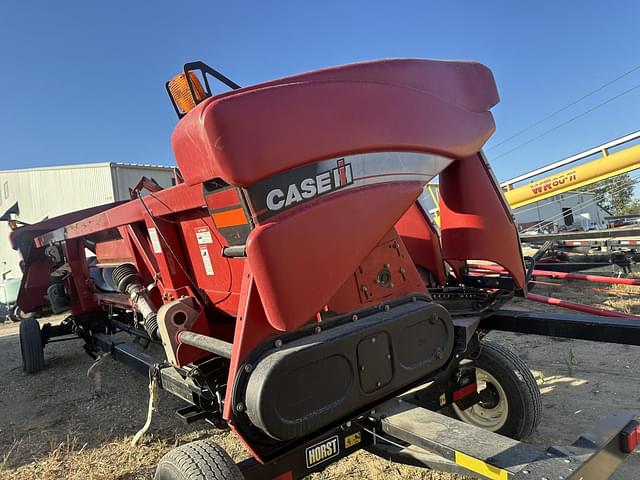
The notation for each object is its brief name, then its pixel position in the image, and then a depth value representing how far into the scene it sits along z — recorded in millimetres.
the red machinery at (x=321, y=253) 1507
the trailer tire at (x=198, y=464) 1627
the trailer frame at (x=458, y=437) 1433
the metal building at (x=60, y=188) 19453
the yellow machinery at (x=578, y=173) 7238
